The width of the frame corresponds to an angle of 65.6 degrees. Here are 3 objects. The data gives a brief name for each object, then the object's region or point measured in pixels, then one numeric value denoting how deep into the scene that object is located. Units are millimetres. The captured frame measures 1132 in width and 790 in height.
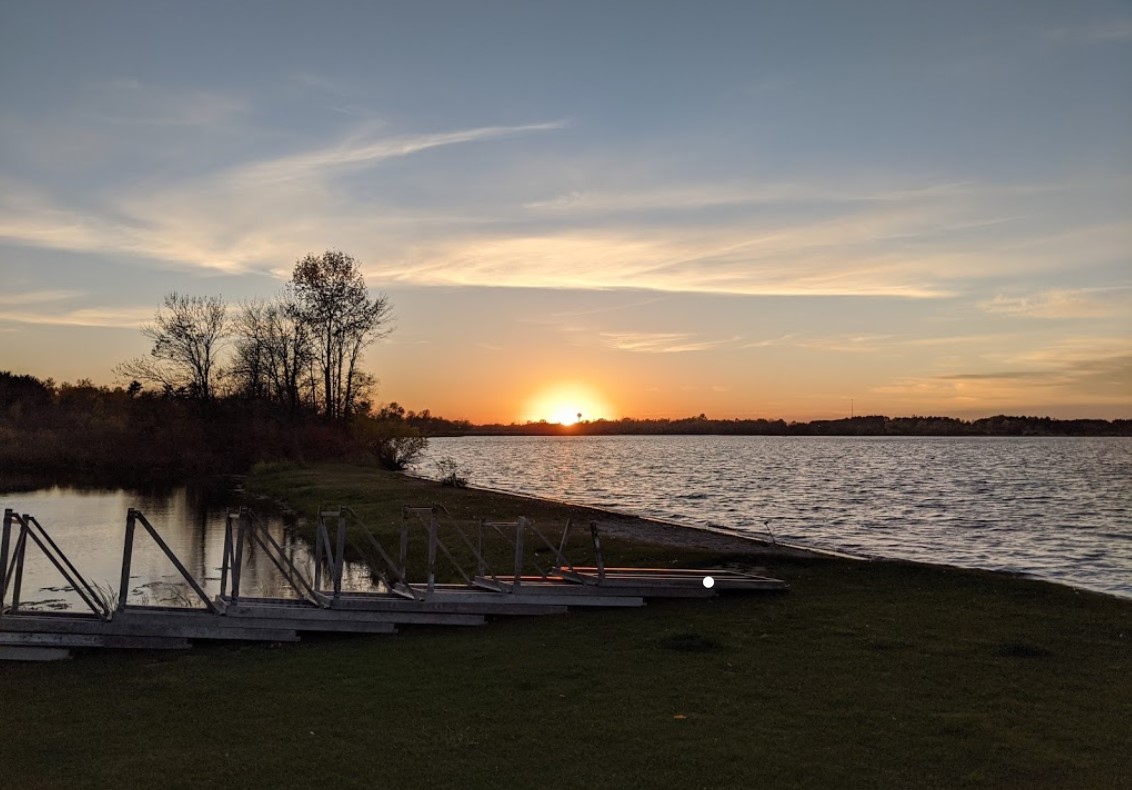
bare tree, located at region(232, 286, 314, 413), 75625
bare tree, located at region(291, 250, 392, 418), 70750
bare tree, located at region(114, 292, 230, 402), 80438
